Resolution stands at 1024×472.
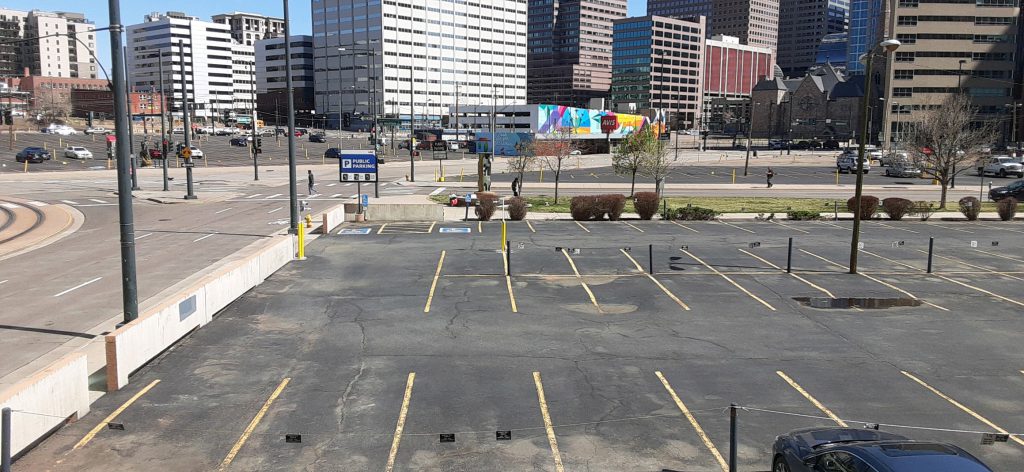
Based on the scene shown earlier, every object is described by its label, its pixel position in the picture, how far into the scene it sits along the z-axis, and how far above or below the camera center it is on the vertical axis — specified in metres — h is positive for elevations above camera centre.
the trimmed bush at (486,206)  36.66 -3.02
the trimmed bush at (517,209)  36.84 -3.17
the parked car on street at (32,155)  75.00 -1.36
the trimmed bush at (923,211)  38.03 -3.15
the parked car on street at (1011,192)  47.81 -2.63
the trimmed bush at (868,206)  37.59 -2.87
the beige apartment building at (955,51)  130.50 +18.70
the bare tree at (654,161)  45.59 -0.75
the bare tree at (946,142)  44.28 +0.74
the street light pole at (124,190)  13.78 -0.94
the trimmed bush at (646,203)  37.06 -2.81
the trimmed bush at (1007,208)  37.59 -2.91
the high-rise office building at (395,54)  176.62 +23.90
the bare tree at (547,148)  65.04 +0.01
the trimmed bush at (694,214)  37.59 -3.41
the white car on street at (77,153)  79.75 -1.14
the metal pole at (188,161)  41.17 -1.06
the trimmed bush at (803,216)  37.56 -3.44
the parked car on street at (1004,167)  69.44 -1.42
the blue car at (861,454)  7.23 -3.28
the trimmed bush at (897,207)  37.47 -2.94
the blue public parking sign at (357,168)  37.84 -1.17
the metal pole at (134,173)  50.28 -2.12
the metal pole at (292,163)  27.03 -0.69
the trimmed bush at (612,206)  37.28 -2.99
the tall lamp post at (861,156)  19.83 -0.15
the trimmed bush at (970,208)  37.47 -2.90
